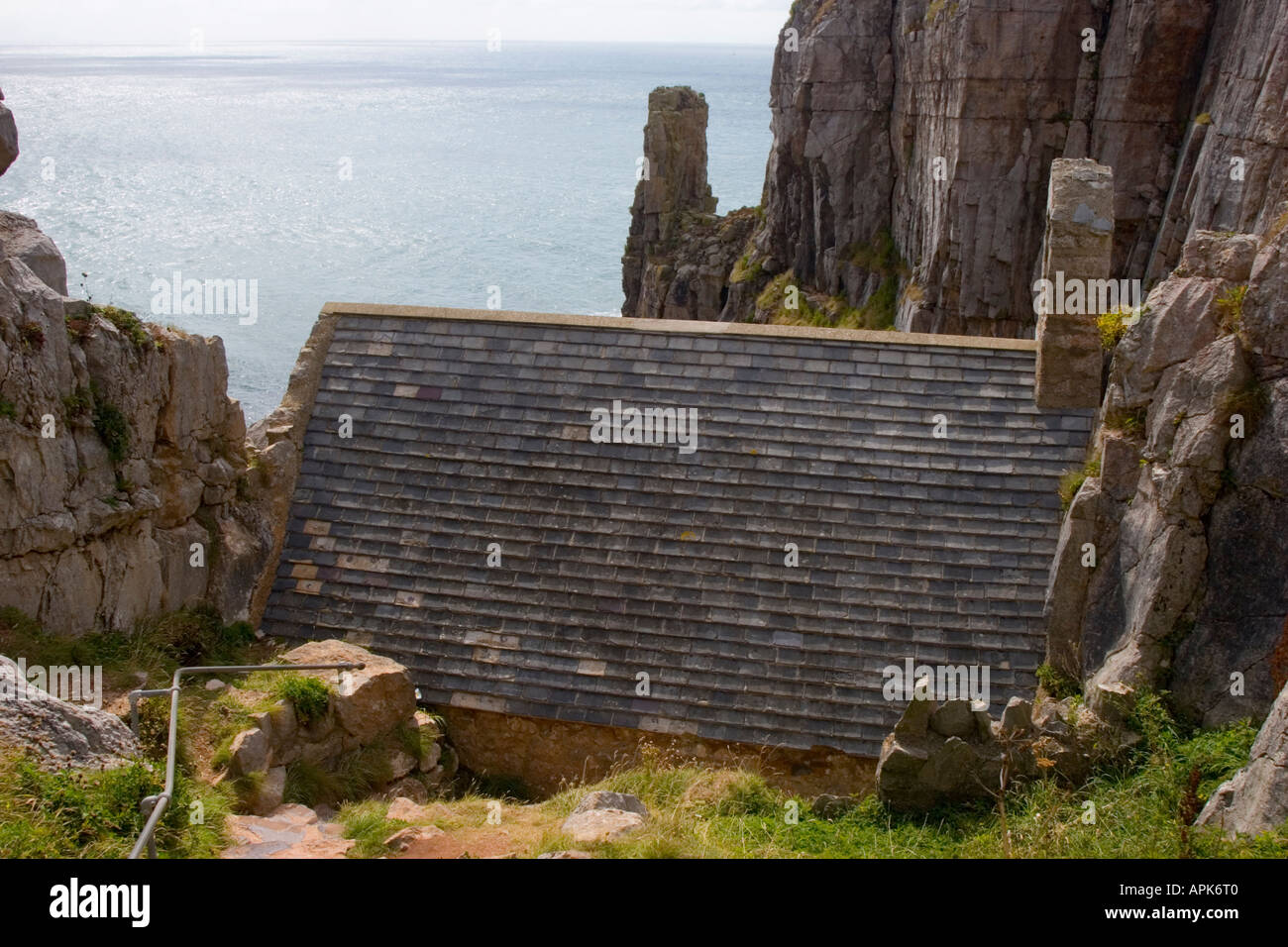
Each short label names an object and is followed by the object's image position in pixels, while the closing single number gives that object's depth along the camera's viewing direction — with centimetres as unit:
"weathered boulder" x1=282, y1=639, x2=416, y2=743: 1041
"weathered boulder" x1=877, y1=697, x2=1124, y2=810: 915
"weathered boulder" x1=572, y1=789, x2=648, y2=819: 914
